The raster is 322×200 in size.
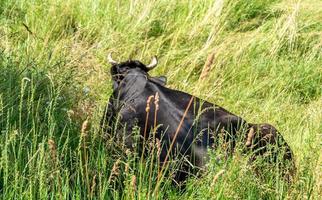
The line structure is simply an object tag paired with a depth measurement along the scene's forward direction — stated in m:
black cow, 8.77
